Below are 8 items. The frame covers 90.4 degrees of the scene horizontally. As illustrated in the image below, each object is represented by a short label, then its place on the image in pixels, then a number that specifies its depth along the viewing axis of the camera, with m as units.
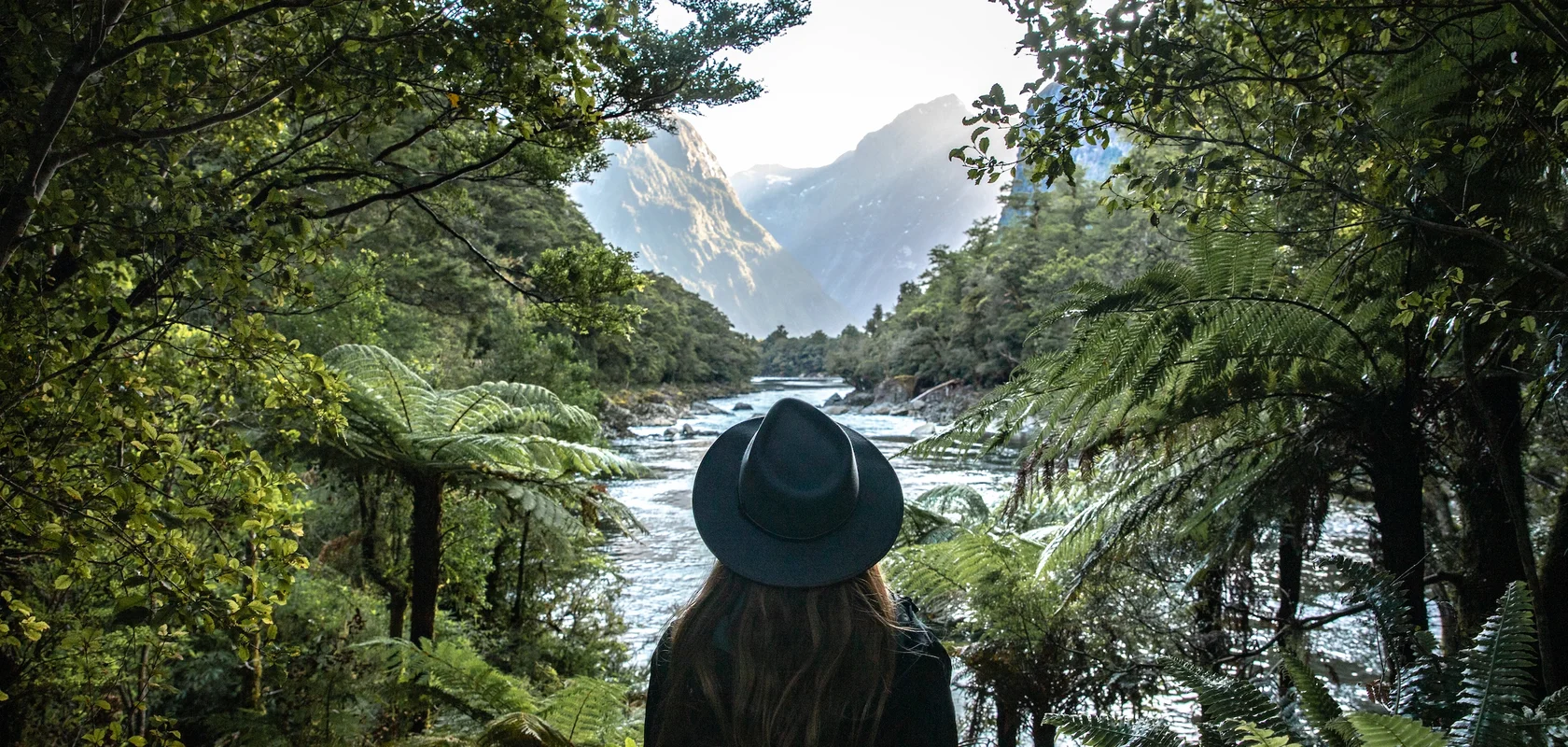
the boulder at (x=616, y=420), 25.83
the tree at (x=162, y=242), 1.57
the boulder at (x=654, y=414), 31.63
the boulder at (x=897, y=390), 39.22
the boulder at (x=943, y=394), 33.66
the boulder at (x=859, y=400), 43.72
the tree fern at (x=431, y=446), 4.33
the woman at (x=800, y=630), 1.34
